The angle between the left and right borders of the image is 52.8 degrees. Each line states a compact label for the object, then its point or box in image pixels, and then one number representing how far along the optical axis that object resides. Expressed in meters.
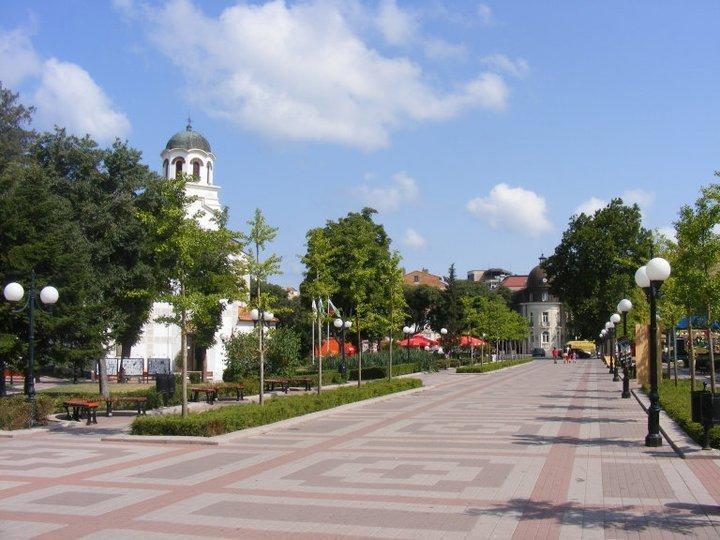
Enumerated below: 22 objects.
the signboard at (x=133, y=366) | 42.69
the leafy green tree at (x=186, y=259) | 15.56
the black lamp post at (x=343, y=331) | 35.07
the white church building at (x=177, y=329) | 44.12
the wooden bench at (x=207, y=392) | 23.64
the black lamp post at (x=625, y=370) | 24.69
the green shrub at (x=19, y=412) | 16.89
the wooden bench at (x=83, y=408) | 18.42
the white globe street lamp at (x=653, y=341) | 13.69
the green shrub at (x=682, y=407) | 12.66
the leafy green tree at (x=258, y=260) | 19.41
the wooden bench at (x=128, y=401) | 20.03
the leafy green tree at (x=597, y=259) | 69.31
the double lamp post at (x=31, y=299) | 17.33
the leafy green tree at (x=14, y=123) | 38.94
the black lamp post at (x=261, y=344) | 19.66
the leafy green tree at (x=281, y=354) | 33.22
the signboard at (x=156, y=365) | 42.84
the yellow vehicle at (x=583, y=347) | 96.25
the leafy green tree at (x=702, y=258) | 17.23
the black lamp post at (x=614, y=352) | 34.12
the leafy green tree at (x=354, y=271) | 23.94
